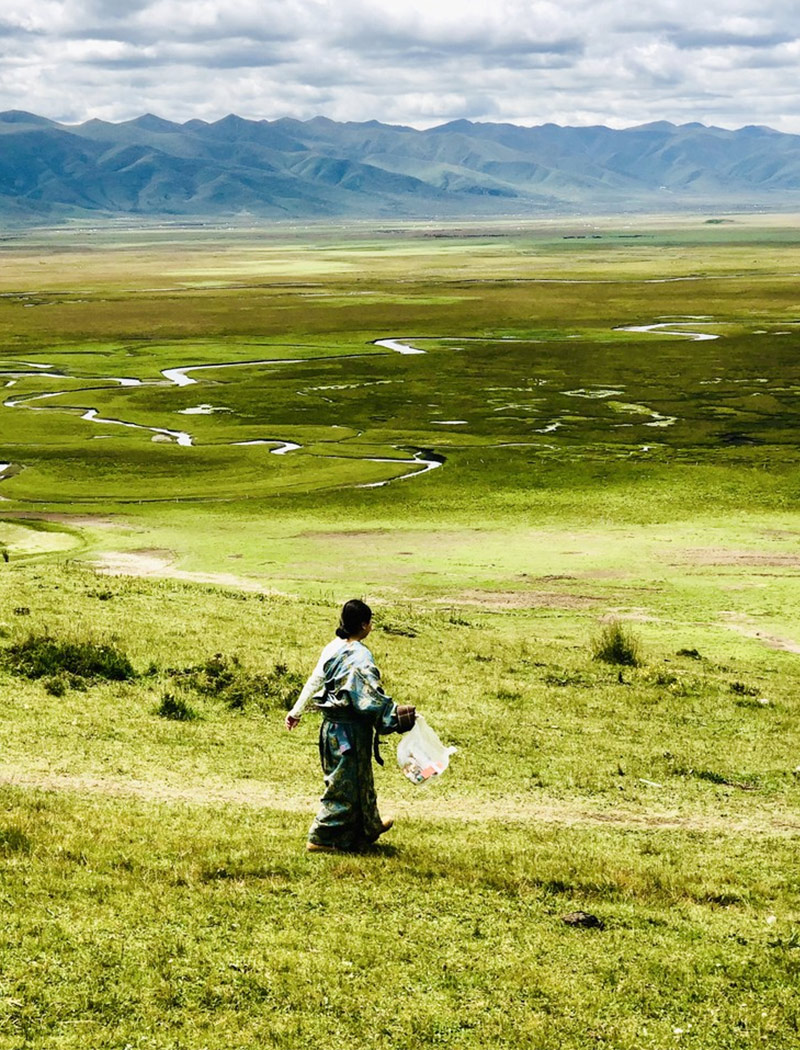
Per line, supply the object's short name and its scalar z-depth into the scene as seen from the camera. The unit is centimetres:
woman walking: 1452
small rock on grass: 1395
